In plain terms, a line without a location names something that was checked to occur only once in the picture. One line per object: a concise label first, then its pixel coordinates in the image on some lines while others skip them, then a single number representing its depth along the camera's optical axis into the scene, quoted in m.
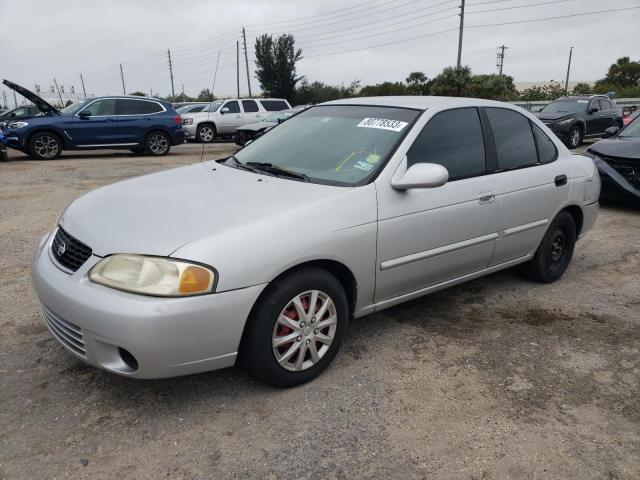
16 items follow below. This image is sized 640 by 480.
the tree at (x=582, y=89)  41.58
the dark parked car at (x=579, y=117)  14.82
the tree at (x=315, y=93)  47.84
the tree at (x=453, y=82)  28.25
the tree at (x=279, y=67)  47.97
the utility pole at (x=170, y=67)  63.57
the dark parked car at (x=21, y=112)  18.72
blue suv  12.62
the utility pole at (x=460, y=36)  30.11
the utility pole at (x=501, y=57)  63.06
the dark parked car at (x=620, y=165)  7.23
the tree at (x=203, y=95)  53.84
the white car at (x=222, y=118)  18.77
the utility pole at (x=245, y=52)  50.24
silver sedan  2.45
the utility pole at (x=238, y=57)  51.33
